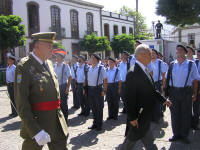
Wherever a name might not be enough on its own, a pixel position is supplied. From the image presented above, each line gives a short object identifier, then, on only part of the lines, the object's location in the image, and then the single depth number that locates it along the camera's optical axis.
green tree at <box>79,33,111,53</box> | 28.16
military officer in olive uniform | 2.41
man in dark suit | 3.11
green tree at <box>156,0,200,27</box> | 5.87
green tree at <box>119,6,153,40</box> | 52.04
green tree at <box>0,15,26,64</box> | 18.64
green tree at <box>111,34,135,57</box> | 32.62
